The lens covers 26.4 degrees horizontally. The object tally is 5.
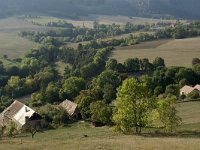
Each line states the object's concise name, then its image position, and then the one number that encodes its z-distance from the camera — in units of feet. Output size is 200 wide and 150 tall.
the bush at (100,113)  240.53
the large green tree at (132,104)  182.19
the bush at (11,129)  227.81
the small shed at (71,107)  298.97
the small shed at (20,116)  276.00
